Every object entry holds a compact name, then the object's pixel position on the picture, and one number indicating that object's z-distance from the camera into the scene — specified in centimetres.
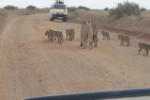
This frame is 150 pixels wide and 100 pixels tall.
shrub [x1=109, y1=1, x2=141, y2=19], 4359
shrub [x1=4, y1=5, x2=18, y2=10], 11038
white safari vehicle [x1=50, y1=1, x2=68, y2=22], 5112
